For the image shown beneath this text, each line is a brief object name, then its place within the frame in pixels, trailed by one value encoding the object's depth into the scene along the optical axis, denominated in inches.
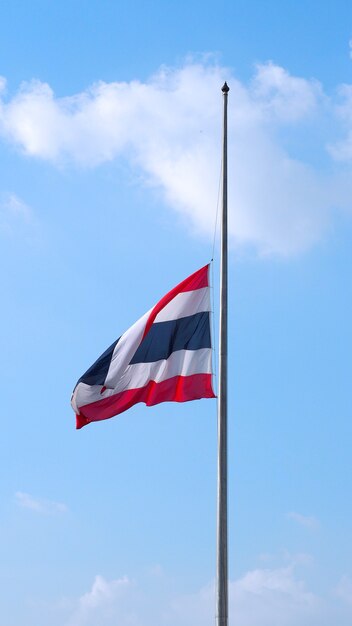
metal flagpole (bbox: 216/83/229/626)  925.8
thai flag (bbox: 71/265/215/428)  1079.6
